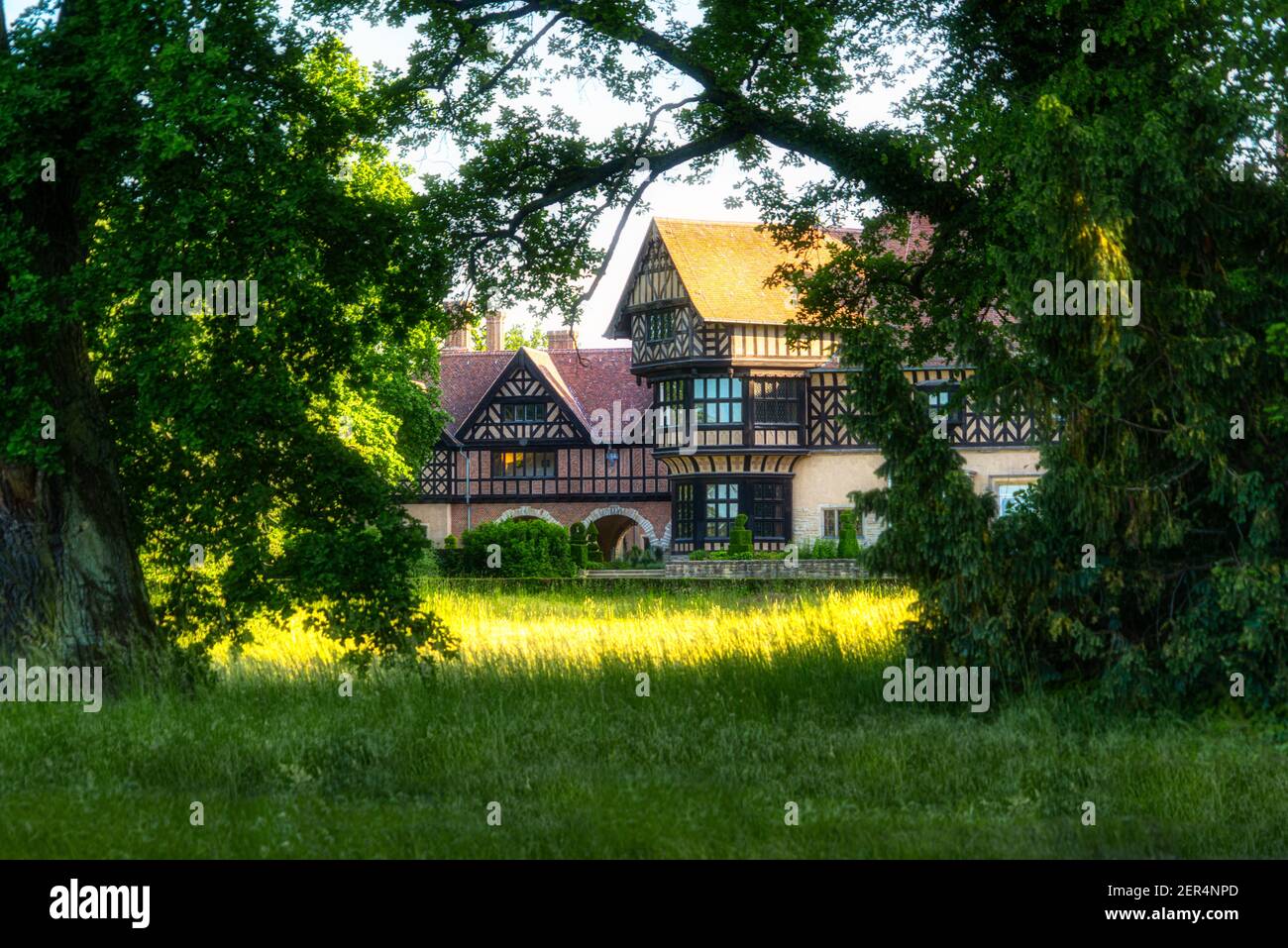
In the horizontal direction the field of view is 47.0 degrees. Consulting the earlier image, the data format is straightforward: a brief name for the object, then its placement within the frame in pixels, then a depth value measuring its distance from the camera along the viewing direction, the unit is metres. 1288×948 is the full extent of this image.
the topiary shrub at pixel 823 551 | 41.41
